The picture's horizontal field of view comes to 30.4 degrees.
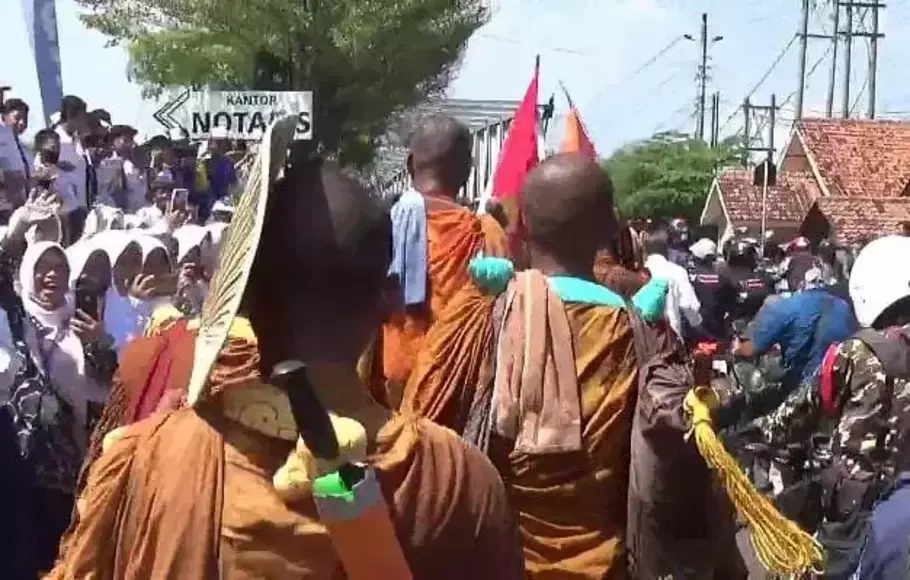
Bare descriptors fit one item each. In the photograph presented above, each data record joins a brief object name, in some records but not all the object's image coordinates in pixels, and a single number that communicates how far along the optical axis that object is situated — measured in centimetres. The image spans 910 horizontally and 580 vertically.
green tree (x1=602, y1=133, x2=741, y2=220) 6744
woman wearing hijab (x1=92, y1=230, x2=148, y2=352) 673
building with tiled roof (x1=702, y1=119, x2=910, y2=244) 4597
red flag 671
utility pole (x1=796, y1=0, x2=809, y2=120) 5300
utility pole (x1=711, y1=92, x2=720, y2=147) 7750
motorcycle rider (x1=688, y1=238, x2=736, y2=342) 1377
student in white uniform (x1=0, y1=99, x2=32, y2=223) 1133
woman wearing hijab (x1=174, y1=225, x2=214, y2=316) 633
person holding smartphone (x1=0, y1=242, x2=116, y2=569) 557
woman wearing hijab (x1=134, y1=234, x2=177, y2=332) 676
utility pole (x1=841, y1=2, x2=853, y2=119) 5278
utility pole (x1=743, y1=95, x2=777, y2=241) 6294
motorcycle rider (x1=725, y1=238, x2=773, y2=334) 1493
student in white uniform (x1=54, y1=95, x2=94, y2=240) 1166
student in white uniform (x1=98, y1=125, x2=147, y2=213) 1356
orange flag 650
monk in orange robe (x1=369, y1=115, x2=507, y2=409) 514
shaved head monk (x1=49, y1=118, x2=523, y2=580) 227
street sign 1288
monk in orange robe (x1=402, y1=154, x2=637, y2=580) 404
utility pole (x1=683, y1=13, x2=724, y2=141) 6906
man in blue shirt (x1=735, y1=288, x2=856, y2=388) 783
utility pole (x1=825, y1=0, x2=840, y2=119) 5278
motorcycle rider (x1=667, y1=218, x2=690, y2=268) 1638
